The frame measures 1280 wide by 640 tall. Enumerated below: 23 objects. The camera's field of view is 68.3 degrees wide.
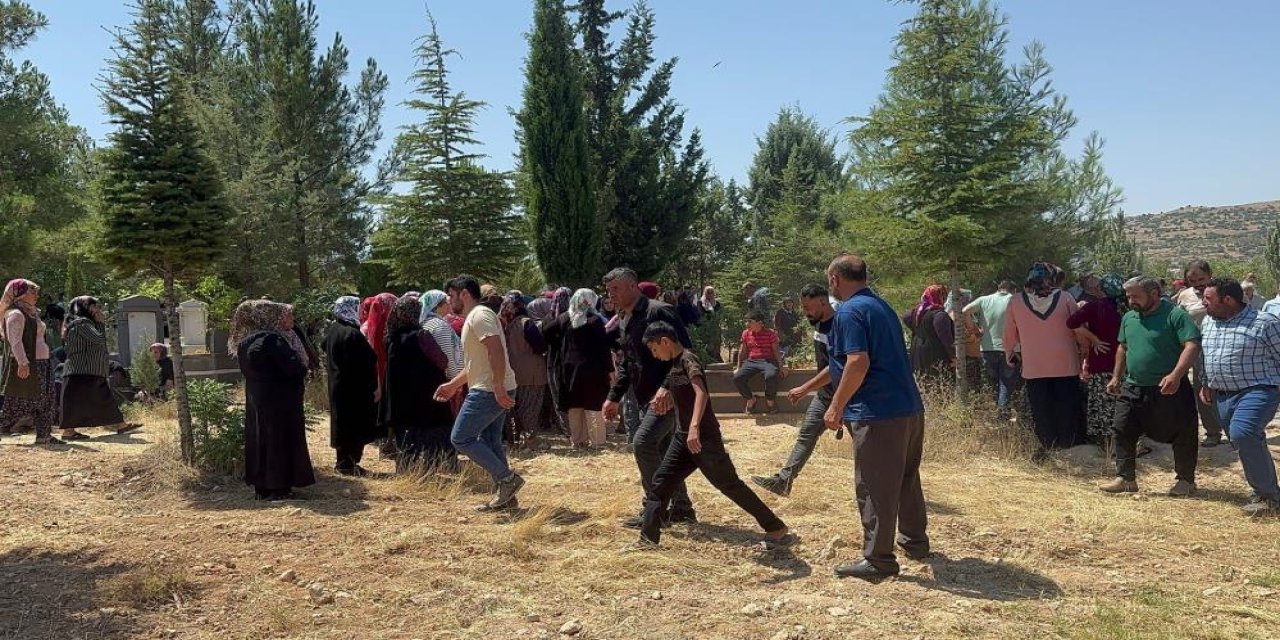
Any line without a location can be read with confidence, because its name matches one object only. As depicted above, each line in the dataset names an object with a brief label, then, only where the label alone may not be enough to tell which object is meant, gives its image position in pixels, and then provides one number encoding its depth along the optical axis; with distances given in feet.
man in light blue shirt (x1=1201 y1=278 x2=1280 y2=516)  21.62
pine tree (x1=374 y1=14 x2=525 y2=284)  57.00
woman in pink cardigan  27.04
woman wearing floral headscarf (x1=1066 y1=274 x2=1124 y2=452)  27.22
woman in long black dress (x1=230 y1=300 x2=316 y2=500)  23.13
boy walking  18.07
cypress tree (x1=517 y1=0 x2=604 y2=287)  68.23
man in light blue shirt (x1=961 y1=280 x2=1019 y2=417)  30.73
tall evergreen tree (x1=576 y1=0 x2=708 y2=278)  78.48
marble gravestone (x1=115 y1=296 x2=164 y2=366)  52.90
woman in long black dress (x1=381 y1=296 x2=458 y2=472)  25.68
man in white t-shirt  21.67
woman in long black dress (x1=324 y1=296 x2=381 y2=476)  26.86
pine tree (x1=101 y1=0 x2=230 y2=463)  24.82
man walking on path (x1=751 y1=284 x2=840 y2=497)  22.95
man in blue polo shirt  16.03
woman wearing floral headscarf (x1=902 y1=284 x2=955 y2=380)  33.91
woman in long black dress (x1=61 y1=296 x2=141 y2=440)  32.91
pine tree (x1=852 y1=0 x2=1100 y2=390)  31.53
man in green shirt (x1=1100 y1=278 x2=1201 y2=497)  23.09
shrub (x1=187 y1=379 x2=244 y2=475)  25.59
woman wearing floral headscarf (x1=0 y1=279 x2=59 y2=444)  30.66
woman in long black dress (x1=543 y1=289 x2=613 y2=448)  30.58
